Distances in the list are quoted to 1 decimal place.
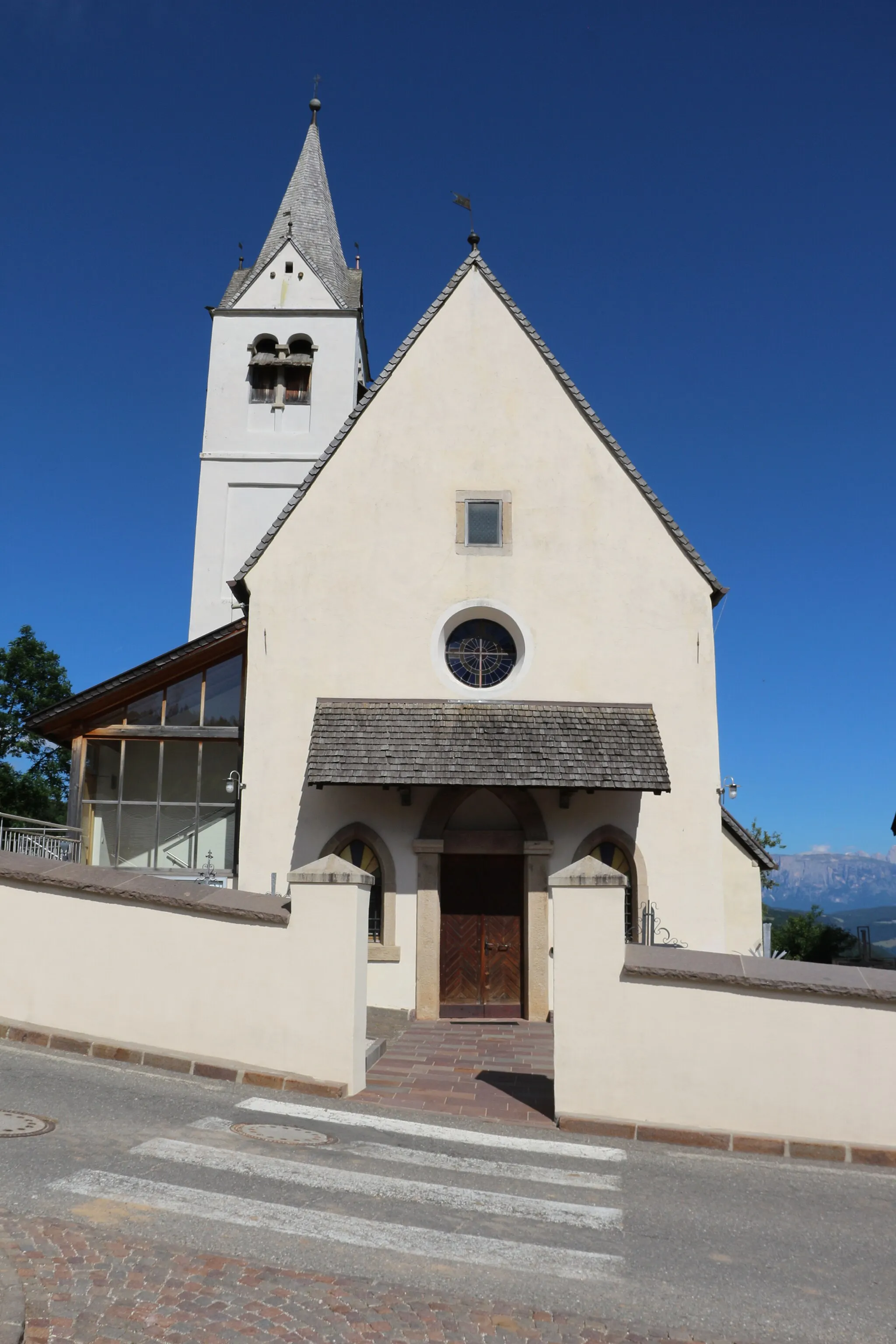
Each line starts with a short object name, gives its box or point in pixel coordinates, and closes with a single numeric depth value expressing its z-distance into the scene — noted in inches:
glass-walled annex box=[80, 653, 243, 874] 674.8
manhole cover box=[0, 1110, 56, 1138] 266.8
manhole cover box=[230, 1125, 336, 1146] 290.4
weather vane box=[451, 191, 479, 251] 674.8
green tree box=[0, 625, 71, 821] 1723.4
